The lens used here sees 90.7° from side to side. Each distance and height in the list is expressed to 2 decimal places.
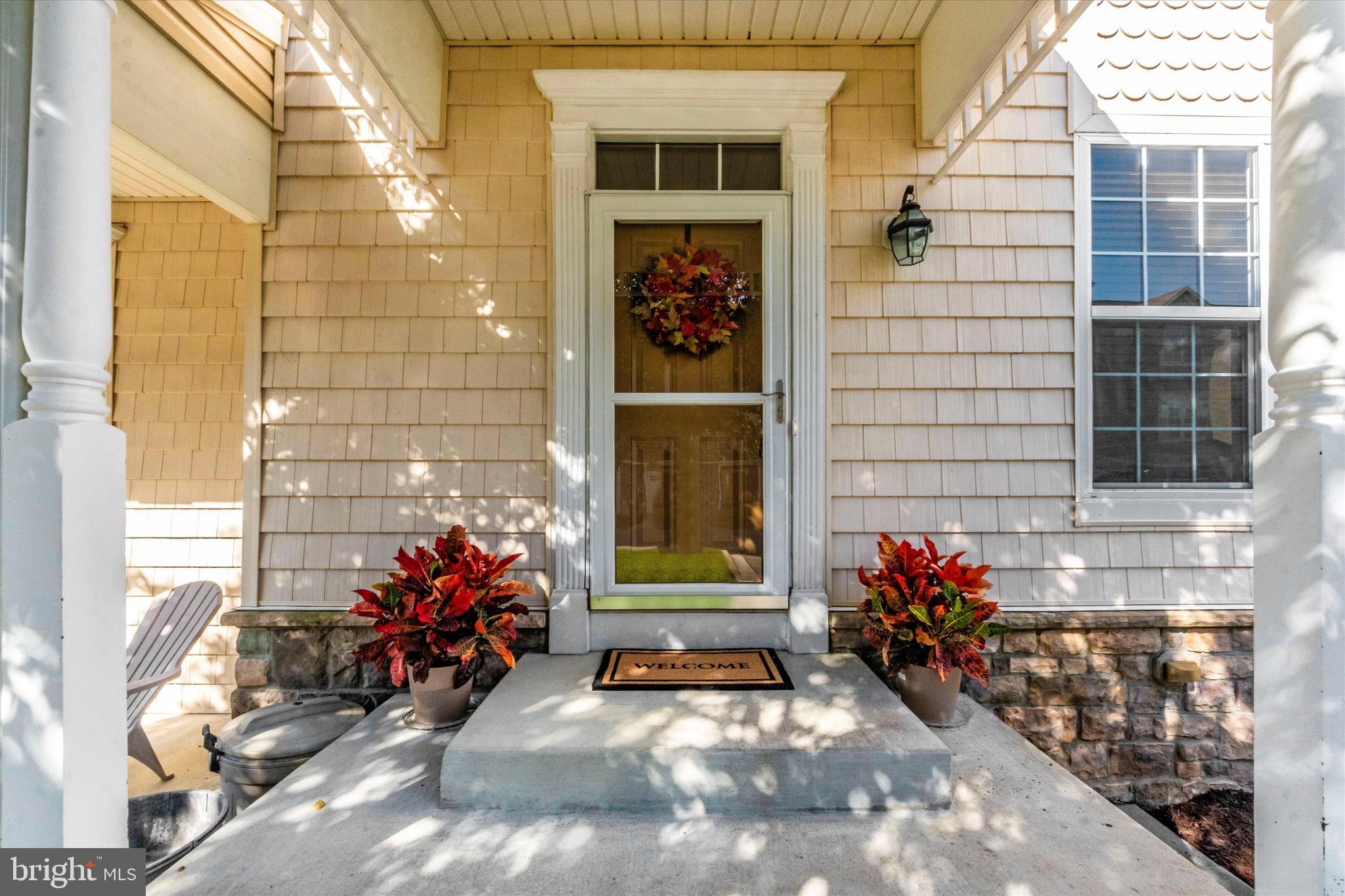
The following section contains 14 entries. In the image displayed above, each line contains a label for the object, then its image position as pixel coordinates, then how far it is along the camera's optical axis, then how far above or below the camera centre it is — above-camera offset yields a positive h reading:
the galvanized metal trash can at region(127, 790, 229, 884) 2.05 -1.13
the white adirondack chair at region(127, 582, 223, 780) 2.72 -0.79
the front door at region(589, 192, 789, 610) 2.88 +0.25
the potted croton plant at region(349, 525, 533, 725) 2.38 -0.60
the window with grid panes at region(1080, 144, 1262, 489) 3.00 +0.64
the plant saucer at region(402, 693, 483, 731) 2.48 -1.01
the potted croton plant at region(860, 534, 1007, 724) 2.42 -0.64
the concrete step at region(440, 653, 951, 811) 2.00 -0.95
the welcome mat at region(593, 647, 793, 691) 2.47 -0.84
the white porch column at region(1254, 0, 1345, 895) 1.39 -0.09
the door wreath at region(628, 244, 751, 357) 2.89 +0.68
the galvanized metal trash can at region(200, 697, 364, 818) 2.36 -1.04
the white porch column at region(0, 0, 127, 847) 1.40 -0.08
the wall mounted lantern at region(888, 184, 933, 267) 2.74 +0.93
